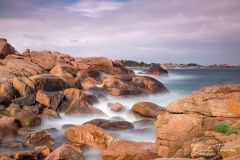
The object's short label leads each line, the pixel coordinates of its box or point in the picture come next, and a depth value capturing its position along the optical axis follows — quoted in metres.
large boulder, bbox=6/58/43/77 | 26.89
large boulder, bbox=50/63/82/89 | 26.36
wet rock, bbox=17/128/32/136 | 15.53
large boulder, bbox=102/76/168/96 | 26.84
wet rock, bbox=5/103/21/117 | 18.40
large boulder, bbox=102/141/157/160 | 9.96
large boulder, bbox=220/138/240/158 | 6.63
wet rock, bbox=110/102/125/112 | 22.11
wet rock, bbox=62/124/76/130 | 16.97
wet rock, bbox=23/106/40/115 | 19.63
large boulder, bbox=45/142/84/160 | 10.30
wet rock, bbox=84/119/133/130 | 16.10
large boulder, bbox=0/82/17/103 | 20.68
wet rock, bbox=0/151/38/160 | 10.63
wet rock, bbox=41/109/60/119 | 19.23
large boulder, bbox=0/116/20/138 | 15.00
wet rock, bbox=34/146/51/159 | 11.68
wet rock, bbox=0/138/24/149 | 13.00
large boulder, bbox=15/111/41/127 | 16.98
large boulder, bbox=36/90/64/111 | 20.57
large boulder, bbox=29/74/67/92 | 23.36
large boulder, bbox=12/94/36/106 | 20.64
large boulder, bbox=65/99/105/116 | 20.25
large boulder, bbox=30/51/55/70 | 32.62
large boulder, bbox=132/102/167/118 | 19.32
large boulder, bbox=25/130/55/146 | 13.75
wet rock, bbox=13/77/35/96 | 22.03
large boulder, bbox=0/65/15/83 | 23.00
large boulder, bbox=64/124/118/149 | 12.96
